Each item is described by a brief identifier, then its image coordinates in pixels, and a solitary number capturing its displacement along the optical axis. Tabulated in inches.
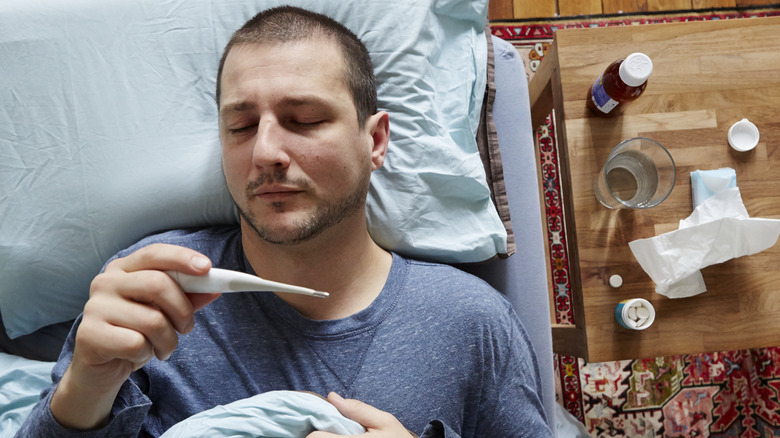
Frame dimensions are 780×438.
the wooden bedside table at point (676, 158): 45.3
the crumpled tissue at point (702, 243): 43.7
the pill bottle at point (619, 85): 42.4
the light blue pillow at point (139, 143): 41.8
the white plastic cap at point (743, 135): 46.4
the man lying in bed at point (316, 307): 34.7
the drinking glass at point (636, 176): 44.7
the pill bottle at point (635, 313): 43.5
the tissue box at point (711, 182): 45.0
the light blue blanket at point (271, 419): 32.2
